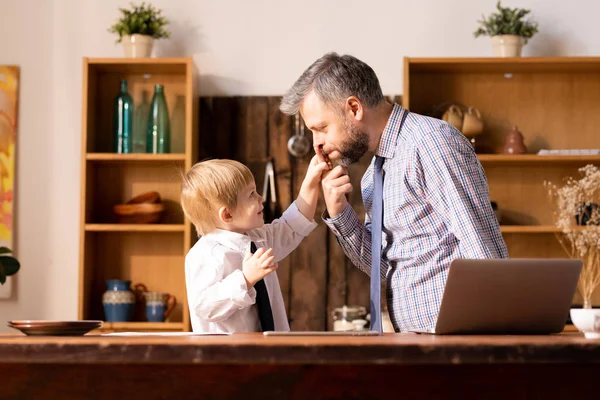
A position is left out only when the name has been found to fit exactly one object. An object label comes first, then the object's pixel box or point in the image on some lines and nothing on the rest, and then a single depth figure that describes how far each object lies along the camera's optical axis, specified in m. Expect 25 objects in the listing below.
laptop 1.63
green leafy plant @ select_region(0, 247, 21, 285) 4.24
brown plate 1.68
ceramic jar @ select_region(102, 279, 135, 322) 4.39
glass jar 4.29
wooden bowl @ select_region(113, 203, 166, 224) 4.45
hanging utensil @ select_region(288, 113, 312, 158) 4.54
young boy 2.24
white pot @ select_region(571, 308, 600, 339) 1.91
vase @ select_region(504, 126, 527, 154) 4.38
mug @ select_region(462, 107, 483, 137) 4.37
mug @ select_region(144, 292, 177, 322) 4.41
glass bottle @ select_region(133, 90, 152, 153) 4.53
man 2.22
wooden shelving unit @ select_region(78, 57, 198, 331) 4.55
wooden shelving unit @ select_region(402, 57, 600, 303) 4.54
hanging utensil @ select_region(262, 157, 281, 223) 4.50
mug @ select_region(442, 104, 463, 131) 4.37
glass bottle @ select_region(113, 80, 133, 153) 4.50
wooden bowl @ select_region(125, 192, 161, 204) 4.49
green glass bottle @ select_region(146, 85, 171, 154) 4.50
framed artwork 4.68
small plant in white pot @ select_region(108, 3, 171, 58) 4.48
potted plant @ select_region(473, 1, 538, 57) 4.38
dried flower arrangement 4.21
